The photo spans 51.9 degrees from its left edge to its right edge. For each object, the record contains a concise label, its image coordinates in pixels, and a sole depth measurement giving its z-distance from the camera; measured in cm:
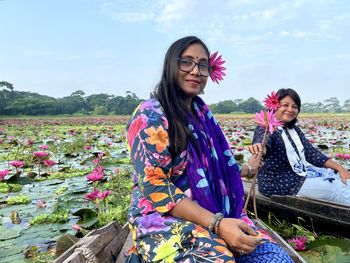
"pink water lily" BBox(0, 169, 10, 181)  368
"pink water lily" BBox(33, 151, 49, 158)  414
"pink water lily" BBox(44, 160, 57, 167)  417
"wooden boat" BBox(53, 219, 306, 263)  168
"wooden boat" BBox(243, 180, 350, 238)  261
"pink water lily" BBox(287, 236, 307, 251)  244
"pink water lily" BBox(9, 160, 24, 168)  368
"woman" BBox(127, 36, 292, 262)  136
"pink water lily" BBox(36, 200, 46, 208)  329
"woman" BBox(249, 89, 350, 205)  298
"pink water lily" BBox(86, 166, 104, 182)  268
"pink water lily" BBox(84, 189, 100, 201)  246
